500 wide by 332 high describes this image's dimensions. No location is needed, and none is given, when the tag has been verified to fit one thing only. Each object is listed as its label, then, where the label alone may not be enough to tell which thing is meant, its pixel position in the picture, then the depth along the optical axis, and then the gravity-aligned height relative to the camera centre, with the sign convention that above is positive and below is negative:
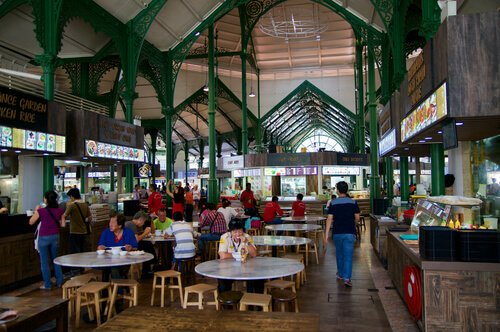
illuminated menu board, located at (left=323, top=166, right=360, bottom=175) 17.09 +0.32
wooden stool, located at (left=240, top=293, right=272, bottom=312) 3.75 -1.11
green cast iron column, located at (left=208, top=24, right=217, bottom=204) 14.74 +2.35
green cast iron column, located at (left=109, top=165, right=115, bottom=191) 22.19 +0.24
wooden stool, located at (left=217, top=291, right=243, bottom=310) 3.97 -1.15
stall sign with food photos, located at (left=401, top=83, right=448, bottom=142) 4.53 +0.80
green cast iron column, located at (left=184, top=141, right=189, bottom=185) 31.72 +2.44
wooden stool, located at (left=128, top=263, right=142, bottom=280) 7.34 -1.68
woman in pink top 6.43 -0.80
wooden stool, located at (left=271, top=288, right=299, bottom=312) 4.04 -1.16
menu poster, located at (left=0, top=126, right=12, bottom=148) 6.70 +0.72
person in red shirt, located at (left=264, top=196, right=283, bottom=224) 10.27 -0.85
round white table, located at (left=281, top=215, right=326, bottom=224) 9.84 -0.98
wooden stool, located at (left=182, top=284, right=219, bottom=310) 4.49 -1.19
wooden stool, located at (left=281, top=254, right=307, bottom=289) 6.21 -1.56
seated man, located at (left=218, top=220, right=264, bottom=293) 4.60 -0.72
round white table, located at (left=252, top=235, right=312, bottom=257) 5.87 -0.91
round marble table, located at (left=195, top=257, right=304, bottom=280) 3.78 -0.88
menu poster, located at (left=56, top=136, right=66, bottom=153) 8.17 +0.72
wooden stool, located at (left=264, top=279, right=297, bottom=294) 4.56 -1.16
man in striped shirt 6.16 -0.90
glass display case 4.75 -0.44
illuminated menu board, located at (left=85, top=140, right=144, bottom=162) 9.06 +0.69
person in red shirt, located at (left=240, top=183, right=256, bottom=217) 11.81 -0.61
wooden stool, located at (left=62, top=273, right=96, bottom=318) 4.80 -1.20
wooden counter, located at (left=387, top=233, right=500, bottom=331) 3.68 -1.07
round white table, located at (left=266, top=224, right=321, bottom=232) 8.16 -0.98
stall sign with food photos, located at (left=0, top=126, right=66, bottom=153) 6.82 +0.72
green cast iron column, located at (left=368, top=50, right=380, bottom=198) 12.72 +0.99
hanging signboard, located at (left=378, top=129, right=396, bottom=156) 8.47 +0.79
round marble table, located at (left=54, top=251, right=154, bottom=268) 4.57 -0.91
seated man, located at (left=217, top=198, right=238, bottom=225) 9.06 -0.70
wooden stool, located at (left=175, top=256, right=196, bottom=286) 6.77 -1.59
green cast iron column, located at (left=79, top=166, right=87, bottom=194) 20.74 +0.21
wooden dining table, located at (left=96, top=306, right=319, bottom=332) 2.52 -0.89
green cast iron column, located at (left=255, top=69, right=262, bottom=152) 23.79 +2.78
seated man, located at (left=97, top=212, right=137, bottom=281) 5.39 -0.74
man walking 6.36 -0.67
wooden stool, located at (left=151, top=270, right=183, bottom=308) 5.35 -1.24
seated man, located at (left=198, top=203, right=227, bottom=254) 8.03 -0.93
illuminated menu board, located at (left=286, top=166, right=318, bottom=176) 16.97 +0.29
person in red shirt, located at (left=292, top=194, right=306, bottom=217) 10.53 -0.78
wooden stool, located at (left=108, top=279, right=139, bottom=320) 4.80 -1.29
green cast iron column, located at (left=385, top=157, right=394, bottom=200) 12.43 +0.03
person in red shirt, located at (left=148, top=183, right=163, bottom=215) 10.62 -0.56
